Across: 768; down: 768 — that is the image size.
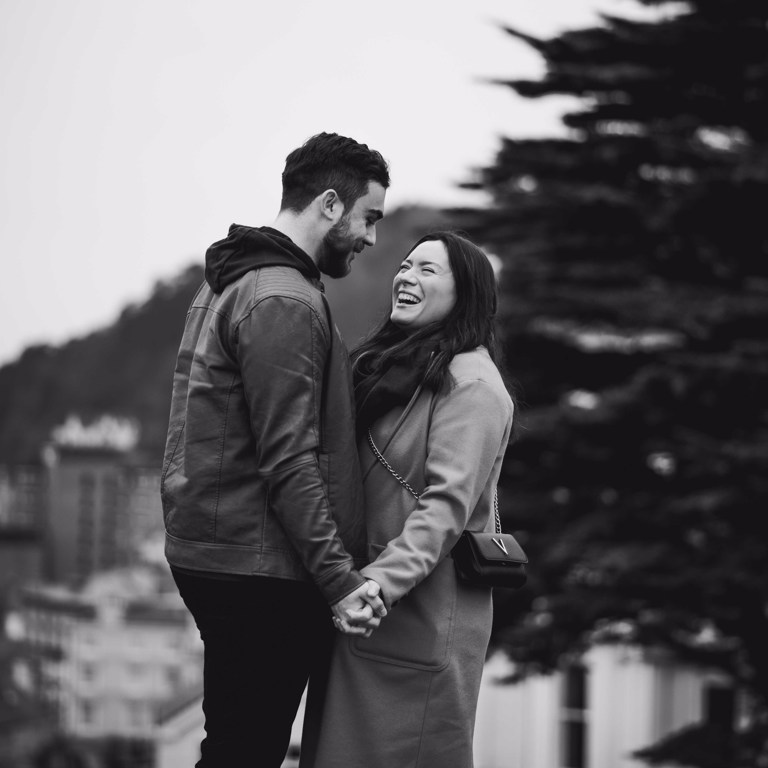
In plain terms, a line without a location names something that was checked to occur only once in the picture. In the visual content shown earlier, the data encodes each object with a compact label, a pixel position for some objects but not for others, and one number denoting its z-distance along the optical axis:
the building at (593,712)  21.45
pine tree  11.78
